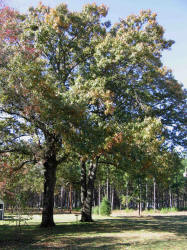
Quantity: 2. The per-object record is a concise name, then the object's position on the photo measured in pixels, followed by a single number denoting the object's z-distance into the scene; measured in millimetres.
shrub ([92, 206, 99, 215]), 39456
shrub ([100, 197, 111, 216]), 33062
